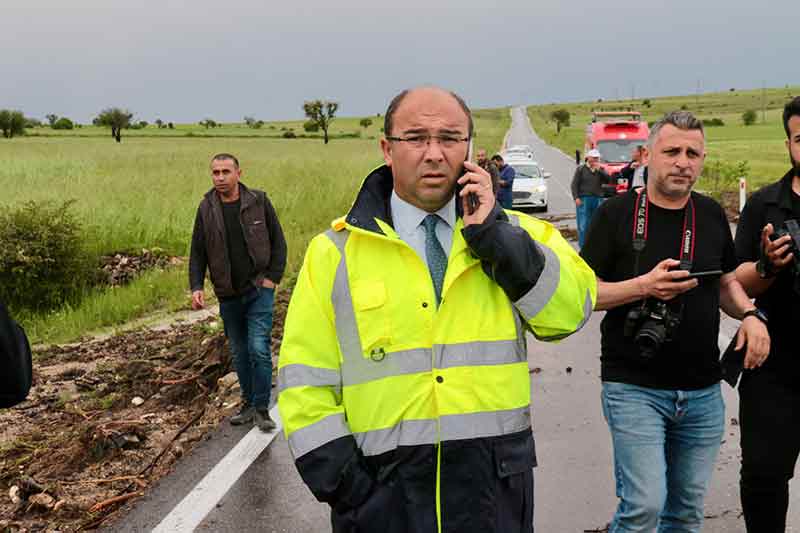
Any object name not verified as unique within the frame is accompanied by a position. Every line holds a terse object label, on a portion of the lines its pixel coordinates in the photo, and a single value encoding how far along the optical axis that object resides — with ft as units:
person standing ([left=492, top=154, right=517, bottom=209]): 52.08
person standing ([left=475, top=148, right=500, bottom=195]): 37.96
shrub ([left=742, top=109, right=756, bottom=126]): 308.60
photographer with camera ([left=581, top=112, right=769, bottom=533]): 10.36
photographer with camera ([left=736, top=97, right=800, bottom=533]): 10.43
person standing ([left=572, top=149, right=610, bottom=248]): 45.47
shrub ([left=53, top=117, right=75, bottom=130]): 403.26
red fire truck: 78.69
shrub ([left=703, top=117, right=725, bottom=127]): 308.40
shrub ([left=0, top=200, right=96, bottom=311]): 36.06
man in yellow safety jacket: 7.13
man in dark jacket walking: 19.80
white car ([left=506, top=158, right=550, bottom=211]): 75.11
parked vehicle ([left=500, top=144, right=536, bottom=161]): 128.28
